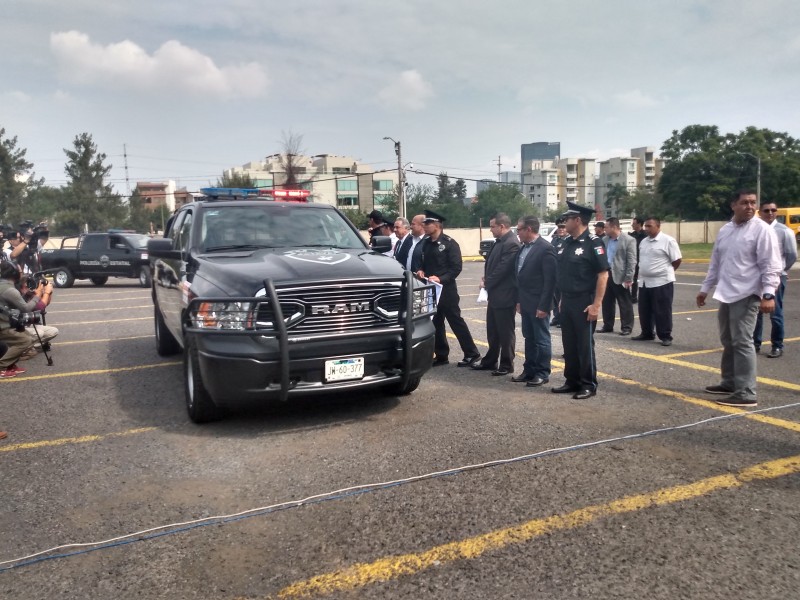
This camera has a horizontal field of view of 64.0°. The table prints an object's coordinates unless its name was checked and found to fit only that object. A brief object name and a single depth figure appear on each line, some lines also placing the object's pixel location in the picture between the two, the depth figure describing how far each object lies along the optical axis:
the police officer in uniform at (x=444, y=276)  7.54
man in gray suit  9.97
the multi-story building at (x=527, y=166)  162.48
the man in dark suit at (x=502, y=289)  6.93
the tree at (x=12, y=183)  63.06
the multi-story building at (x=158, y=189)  135.77
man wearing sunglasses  7.83
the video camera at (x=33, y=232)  13.98
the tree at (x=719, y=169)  59.66
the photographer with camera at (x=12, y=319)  7.34
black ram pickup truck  4.75
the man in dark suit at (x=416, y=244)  7.84
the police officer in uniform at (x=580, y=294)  5.91
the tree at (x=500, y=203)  104.50
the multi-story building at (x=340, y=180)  100.94
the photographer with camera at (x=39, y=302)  8.20
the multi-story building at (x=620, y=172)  141.50
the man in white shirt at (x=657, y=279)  8.92
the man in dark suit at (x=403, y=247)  8.19
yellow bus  43.78
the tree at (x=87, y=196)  73.31
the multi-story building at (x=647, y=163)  143.25
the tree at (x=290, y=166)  55.81
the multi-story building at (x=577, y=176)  151.75
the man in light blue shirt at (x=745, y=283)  5.50
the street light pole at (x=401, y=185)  44.31
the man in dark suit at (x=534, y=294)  6.57
